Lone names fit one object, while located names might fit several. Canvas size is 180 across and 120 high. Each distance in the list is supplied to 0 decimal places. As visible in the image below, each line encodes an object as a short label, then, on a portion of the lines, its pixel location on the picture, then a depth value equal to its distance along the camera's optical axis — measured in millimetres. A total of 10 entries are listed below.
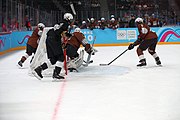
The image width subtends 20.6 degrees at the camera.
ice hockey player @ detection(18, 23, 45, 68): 10605
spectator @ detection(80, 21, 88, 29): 21681
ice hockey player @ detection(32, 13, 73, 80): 7614
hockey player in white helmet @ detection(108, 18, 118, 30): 20357
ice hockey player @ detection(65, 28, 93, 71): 9328
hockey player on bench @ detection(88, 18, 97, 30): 20820
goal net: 8517
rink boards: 20519
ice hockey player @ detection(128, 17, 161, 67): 9961
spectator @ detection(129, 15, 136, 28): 21071
